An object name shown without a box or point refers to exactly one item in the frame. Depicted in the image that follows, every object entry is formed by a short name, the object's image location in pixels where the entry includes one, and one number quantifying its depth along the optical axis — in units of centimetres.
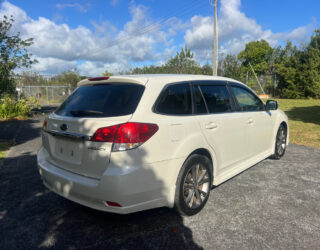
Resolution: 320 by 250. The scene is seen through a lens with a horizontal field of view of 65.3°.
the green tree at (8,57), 1246
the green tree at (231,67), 3075
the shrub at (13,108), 1303
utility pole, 1577
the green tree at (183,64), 3209
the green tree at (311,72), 2252
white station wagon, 237
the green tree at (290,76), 2431
